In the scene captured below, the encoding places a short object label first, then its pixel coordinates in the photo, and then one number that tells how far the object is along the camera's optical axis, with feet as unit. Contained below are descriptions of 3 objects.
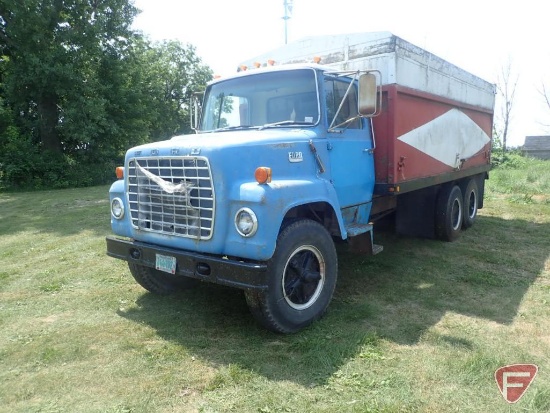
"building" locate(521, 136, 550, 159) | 135.46
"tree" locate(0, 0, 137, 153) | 59.67
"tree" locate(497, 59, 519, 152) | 174.50
